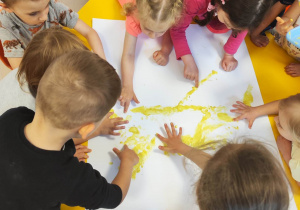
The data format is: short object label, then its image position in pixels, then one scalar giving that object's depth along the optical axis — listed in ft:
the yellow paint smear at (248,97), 3.23
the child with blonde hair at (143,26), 2.67
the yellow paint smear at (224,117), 3.08
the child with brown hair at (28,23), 2.51
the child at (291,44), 3.39
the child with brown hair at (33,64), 2.22
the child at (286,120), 2.67
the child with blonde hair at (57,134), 1.71
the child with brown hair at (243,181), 1.66
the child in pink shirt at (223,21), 2.61
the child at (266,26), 3.57
